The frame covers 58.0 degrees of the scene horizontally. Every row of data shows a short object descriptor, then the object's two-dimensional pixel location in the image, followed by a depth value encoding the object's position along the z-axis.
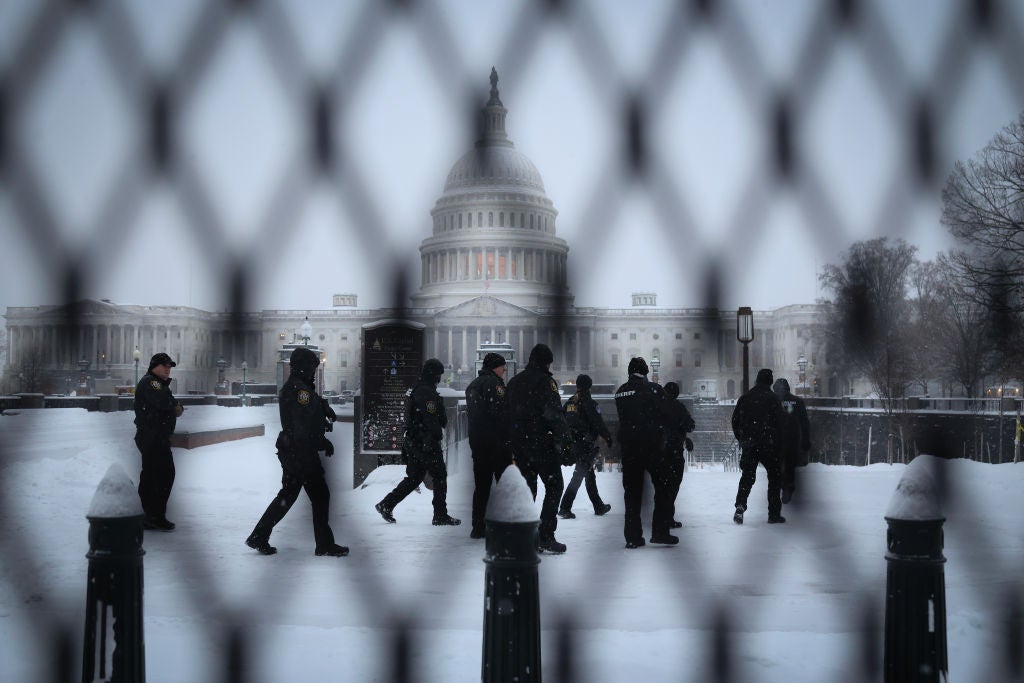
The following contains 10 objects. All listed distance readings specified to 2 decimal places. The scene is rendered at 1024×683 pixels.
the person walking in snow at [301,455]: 7.42
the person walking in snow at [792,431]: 10.15
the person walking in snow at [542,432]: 7.80
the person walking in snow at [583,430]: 9.62
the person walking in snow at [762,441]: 9.43
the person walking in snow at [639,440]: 8.01
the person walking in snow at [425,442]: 9.34
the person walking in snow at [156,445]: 8.45
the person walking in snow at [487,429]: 8.43
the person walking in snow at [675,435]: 8.51
